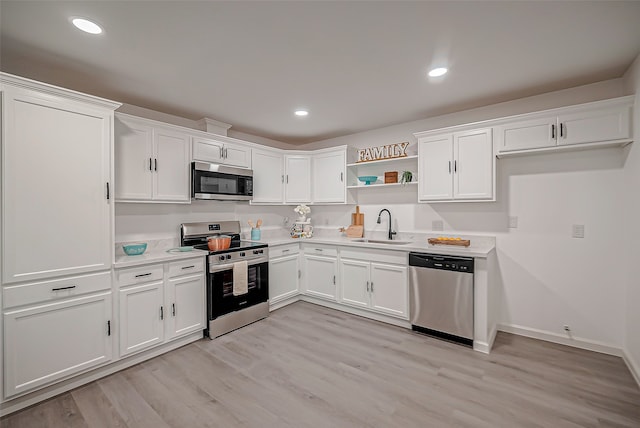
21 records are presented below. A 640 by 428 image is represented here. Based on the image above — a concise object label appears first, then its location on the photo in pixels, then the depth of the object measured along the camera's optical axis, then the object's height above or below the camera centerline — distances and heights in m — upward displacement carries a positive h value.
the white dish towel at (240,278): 3.35 -0.77
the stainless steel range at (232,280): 3.20 -0.80
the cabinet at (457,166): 3.13 +0.53
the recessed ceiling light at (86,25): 1.84 +1.23
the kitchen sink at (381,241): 3.89 -0.41
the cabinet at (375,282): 3.44 -0.88
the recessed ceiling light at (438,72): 2.50 +1.24
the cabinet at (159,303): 2.61 -0.89
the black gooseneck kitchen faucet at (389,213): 4.11 -0.13
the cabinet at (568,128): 2.56 +0.81
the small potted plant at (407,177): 3.84 +0.47
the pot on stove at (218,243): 3.37 -0.36
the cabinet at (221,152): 3.52 +0.80
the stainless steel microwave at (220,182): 3.41 +0.39
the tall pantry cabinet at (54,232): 2.03 -0.15
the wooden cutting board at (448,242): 3.33 -0.35
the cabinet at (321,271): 4.06 -0.86
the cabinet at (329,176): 4.39 +0.57
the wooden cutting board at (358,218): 4.45 -0.08
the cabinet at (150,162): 2.86 +0.55
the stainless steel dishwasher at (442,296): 2.94 -0.89
